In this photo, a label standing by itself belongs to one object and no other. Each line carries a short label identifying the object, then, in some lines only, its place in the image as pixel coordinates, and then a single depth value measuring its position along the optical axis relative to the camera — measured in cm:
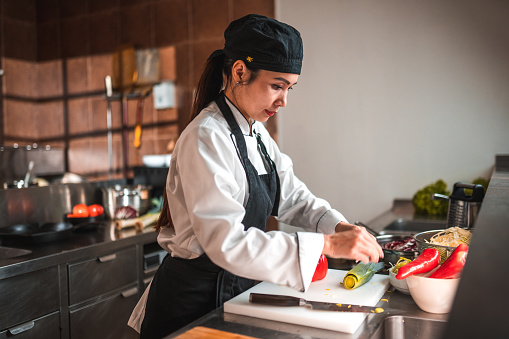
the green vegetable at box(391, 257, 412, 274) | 138
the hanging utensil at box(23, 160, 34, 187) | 299
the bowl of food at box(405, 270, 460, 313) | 116
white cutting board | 113
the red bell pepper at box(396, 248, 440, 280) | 124
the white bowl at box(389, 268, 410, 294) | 133
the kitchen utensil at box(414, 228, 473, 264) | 134
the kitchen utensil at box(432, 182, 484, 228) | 199
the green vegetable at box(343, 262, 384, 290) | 136
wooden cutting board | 108
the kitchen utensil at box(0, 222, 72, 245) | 236
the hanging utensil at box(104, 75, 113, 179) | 461
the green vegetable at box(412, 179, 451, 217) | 297
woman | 118
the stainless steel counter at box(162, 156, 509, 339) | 65
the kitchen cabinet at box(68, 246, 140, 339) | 227
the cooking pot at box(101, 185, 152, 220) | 306
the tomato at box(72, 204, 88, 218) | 280
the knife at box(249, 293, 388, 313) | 119
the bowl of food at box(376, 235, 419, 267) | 159
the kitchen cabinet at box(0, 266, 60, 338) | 196
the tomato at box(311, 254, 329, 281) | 144
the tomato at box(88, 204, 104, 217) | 287
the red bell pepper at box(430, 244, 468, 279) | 119
